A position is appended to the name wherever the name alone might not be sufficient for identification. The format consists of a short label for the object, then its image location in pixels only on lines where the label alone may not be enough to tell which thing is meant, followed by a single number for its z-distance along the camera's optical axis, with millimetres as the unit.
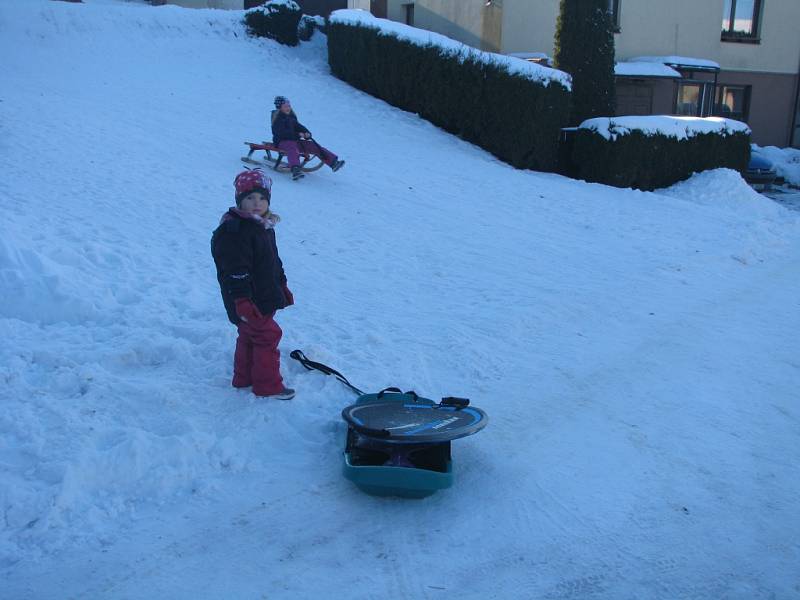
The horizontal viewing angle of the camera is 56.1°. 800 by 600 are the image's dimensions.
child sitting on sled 10391
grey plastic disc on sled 3662
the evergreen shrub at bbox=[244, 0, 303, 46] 18562
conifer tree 14109
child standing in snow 4164
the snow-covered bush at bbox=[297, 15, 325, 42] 19094
